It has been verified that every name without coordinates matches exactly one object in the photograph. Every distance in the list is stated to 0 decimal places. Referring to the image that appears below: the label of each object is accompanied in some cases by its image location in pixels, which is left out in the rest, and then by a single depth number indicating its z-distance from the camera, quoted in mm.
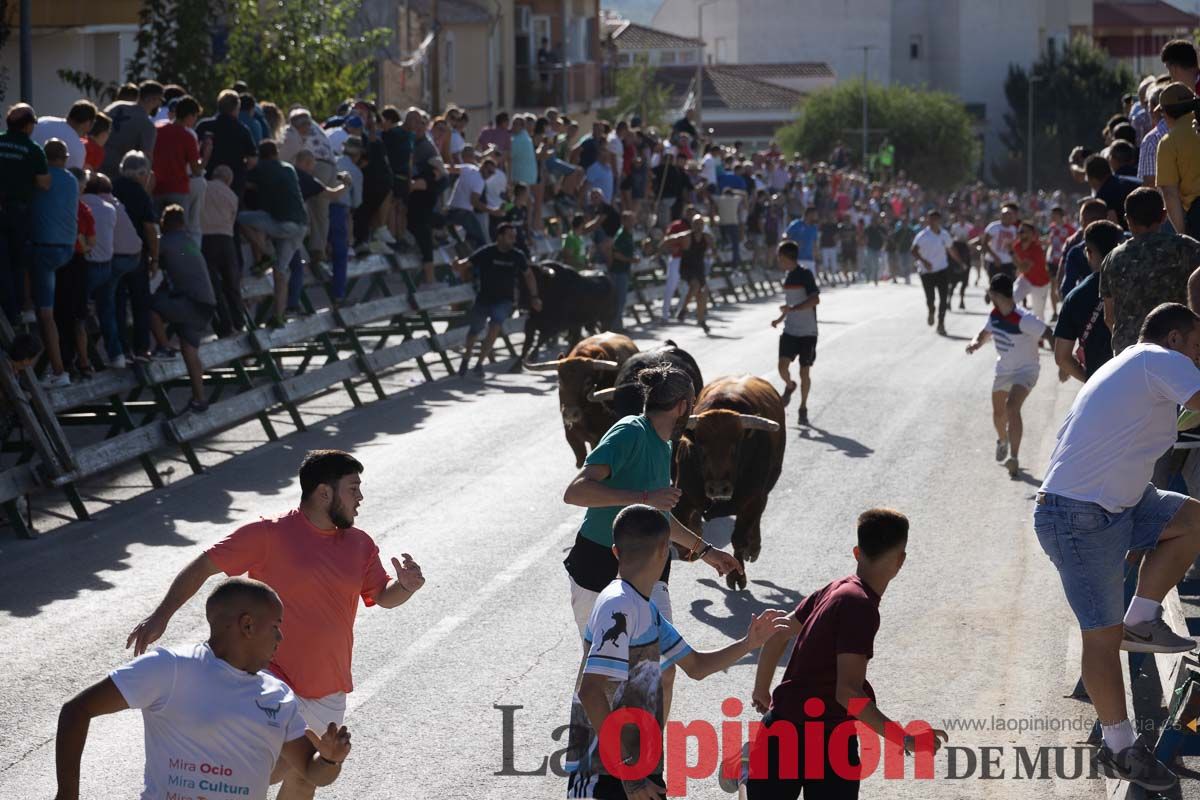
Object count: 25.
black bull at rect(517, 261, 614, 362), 23719
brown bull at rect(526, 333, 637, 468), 14344
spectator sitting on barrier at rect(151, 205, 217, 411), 16484
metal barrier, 14359
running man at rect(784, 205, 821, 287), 33094
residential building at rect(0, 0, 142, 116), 26781
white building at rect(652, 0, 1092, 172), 111938
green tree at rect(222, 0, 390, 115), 24953
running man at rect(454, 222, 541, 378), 22891
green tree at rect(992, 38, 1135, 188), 103562
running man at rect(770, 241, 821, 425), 19656
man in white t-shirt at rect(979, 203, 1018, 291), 30375
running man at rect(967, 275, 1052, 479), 16484
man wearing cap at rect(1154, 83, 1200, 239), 11906
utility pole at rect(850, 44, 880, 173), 88562
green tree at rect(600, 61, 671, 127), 80000
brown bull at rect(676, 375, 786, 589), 12016
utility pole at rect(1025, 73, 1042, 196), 101431
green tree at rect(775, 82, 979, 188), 97188
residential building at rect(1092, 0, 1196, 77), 135750
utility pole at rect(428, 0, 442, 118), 44625
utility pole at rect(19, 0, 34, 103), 19875
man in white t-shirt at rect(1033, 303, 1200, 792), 7594
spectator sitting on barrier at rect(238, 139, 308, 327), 18641
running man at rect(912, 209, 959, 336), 30484
